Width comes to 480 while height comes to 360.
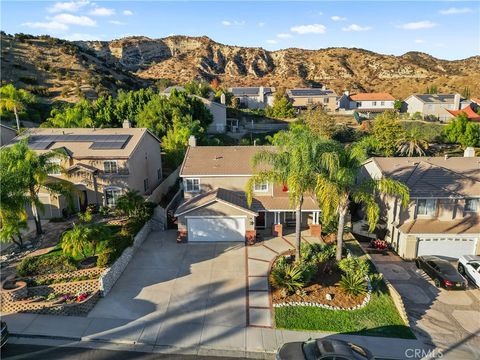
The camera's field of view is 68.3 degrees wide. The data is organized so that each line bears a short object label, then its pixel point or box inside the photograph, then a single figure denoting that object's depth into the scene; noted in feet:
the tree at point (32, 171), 73.00
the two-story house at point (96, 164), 92.17
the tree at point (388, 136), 154.20
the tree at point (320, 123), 174.40
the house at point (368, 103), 274.36
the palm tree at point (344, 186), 62.75
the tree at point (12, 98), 141.69
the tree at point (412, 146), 146.00
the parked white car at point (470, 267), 69.21
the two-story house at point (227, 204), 83.30
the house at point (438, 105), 242.17
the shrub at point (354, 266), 66.59
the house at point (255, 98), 273.54
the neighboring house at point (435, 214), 78.33
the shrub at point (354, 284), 62.75
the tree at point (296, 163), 64.54
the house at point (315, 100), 262.06
